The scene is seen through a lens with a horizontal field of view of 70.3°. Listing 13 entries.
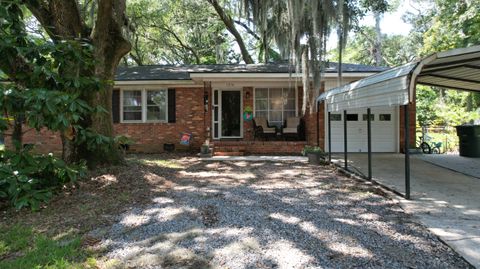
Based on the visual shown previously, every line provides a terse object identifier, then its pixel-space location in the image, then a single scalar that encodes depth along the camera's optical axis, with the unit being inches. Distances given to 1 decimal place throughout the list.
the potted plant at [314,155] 366.6
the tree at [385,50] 1246.9
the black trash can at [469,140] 404.8
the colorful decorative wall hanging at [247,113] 476.4
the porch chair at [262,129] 467.2
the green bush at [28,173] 156.5
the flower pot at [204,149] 429.1
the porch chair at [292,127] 470.8
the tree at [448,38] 637.9
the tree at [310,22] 333.7
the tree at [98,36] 279.9
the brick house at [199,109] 468.9
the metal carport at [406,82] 188.4
